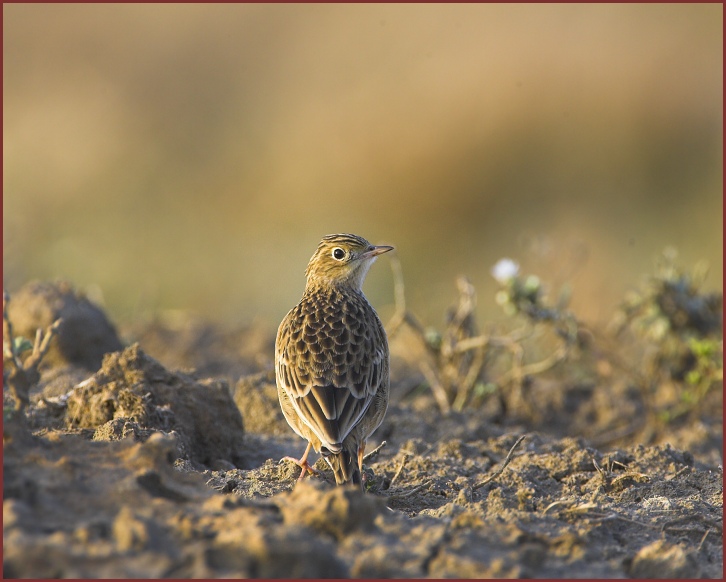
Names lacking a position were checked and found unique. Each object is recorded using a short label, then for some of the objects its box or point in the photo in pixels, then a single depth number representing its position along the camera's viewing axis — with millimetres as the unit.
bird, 10883
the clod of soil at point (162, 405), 11898
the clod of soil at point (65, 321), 15281
